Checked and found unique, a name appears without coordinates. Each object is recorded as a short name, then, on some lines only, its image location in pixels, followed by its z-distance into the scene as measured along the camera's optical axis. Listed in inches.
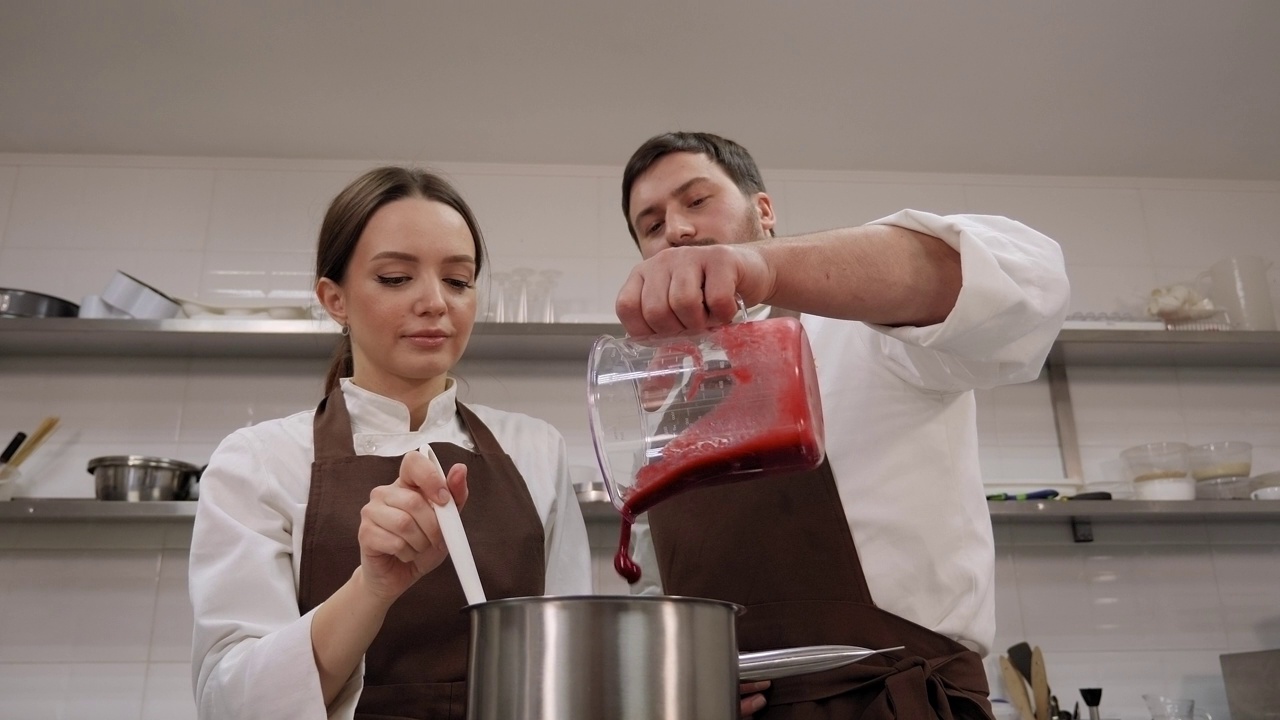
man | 34.2
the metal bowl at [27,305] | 100.7
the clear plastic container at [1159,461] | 104.1
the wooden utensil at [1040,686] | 97.0
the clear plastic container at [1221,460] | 104.9
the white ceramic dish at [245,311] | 102.7
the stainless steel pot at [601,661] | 25.0
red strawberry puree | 31.7
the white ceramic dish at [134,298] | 103.0
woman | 35.9
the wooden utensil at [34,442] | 100.9
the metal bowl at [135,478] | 95.5
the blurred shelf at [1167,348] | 107.7
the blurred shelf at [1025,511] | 93.5
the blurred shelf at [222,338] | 100.4
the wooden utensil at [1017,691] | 97.6
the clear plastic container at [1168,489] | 102.6
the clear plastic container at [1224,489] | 105.0
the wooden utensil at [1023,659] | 101.6
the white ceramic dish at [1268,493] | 102.3
